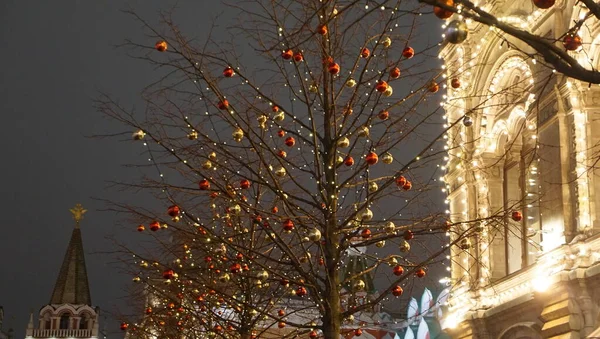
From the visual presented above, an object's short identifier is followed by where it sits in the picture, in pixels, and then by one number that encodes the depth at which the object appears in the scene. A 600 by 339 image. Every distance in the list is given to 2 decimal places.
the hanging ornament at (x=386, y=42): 12.23
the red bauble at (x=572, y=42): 7.02
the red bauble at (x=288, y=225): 11.38
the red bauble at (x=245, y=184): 12.60
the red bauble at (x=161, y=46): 11.21
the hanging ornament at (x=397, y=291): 12.04
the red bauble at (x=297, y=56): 11.78
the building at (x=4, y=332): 103.24
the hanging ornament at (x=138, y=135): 11.78
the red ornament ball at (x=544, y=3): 6.18
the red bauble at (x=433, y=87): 12.17
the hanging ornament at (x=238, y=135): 11.96
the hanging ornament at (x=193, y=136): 12.59
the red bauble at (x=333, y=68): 11.28
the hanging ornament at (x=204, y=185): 11.63
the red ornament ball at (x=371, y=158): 11.23
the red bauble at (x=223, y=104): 11.76
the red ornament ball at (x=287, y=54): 11.05
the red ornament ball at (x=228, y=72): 11.76
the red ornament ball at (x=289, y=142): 12.37
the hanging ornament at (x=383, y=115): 12.20
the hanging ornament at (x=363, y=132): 12.30
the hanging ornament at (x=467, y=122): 12.95
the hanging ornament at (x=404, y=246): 12.16
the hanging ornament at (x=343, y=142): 12.09
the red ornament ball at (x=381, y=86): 11.19
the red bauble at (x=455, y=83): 11.91
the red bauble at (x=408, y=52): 11.27
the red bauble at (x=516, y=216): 12.09
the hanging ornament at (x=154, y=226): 12.31
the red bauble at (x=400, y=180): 11.77
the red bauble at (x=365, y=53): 12.34
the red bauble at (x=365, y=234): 12.01
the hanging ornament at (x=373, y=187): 12.47
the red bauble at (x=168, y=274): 13.05
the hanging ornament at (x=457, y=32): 6.64
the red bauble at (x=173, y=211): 11.53
